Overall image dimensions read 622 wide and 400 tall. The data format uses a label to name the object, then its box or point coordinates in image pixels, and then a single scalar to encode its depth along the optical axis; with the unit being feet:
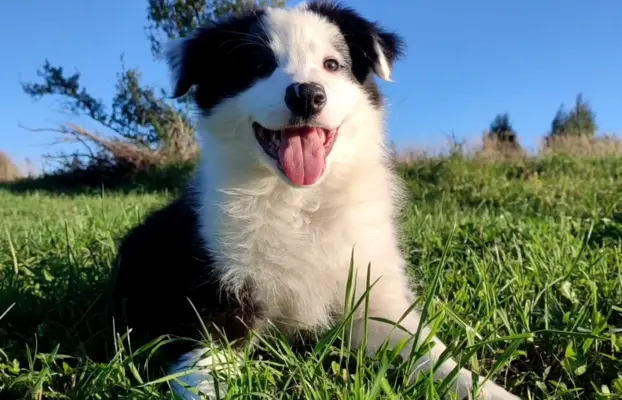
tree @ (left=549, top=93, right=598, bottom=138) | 99.04
